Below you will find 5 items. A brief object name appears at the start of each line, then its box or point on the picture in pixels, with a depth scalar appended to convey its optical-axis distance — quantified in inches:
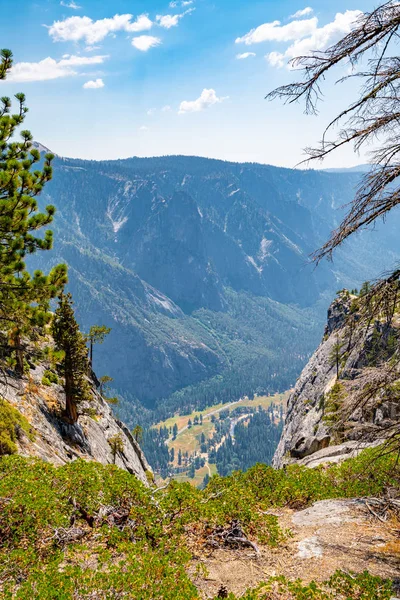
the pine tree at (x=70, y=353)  1493.6
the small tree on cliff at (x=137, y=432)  3102.9
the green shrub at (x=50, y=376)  1648.3
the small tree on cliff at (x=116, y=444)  1835.6
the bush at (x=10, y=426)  884.6
